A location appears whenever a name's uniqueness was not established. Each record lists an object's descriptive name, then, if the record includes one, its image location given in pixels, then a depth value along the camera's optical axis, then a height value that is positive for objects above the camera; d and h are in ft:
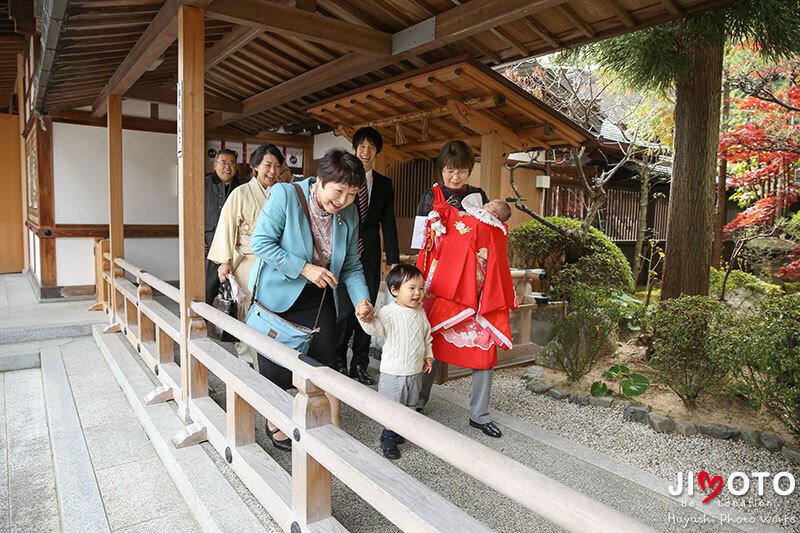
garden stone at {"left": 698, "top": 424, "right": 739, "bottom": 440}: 13.70 -5.33
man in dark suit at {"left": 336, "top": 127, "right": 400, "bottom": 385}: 14.03 -0.10
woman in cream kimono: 14.19 -0.22
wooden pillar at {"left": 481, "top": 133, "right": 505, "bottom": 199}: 16.66 +1.79
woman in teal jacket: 9.82 -0.76
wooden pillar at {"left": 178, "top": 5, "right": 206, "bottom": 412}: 11.78 +1.34
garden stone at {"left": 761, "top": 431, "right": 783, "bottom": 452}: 13.09 -5.32
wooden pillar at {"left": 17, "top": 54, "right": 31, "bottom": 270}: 36.96 +4.47
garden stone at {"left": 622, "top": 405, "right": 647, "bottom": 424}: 14.83 -5.34
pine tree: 19.22 +3.81
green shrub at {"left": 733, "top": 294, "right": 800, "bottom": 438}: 12.49 -3.09
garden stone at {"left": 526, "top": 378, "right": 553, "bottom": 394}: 16.96 -5.30
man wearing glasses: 17.82 +0.98
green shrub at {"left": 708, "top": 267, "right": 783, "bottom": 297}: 27.89 -3.20
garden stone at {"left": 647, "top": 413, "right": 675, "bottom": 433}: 14.24 -5.37
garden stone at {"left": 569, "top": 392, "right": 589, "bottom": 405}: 16.17 -5.40
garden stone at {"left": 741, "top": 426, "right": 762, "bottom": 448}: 13.39 -5.33
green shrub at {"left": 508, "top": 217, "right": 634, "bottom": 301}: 26.32 -1.85
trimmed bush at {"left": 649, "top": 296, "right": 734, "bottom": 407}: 14.40 -3.38
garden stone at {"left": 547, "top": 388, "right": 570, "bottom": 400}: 16.51 -5.38
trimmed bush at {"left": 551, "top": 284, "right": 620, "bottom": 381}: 17.75 -3.77
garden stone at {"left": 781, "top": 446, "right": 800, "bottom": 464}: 12.58 -5.39
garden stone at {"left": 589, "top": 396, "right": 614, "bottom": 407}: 15.84 -5.35
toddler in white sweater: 11.44 -2.59
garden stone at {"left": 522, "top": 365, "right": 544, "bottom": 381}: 18.22 -5.30
